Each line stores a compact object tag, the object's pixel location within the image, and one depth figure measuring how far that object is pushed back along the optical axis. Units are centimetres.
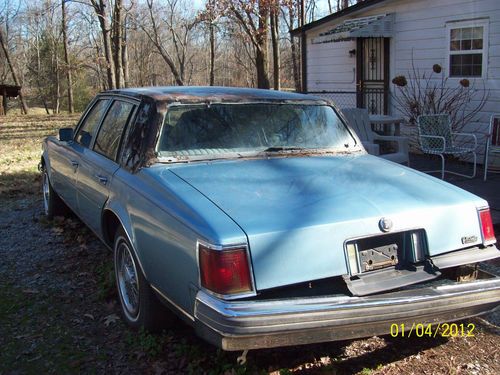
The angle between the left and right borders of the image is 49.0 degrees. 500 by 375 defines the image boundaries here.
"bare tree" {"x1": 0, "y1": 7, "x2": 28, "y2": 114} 2942
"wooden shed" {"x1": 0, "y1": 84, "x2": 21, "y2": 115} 2492
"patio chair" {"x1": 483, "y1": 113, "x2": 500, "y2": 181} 809
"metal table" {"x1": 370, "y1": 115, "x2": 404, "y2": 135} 908
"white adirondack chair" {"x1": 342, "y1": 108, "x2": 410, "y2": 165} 831
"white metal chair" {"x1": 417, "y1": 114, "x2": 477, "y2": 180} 844
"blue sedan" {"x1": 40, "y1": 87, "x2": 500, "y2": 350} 259
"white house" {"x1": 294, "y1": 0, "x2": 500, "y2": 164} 902
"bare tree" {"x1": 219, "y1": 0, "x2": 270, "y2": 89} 1842
